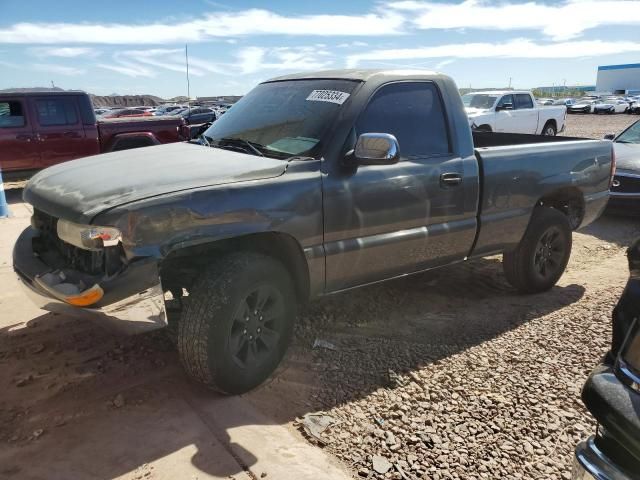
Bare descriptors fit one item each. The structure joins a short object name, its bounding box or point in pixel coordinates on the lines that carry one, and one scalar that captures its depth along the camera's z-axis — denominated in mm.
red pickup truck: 10141
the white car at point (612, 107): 39188
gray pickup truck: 2803
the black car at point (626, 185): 7809
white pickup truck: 14148
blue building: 82312
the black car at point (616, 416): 1627
